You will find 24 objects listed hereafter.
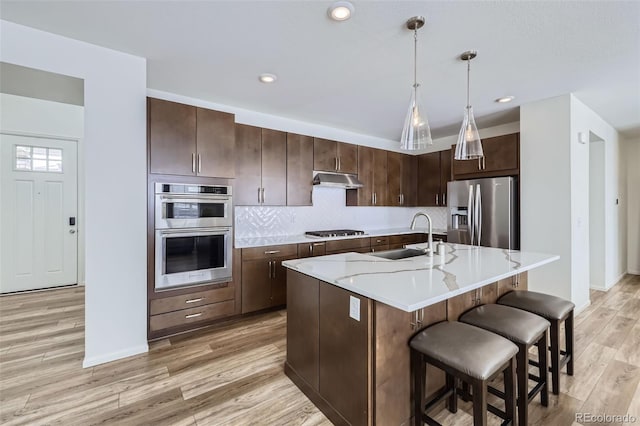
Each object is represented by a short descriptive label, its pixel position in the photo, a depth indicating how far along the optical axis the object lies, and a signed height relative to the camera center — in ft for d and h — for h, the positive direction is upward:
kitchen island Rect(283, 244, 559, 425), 4.77 -2.03
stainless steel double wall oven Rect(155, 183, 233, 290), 8.77 -0.66
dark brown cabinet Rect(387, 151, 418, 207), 16.33 +2.02
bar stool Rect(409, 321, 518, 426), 4.23 -2.32
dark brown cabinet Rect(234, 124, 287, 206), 11.28 +1.95
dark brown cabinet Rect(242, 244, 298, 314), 10.59 -2.42
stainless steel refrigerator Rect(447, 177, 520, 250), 11.75 +0.05
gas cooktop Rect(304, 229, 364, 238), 13.25 -0.96
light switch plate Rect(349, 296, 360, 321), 4.91 -1.66
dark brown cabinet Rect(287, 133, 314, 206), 12.56 +2.00
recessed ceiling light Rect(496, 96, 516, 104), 10.84 +4.44
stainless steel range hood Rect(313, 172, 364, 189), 13.15 +1.60
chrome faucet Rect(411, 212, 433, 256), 7.24 -0.80
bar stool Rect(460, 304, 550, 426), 5.14 -2.29
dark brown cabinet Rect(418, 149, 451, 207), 15.62 +2.06
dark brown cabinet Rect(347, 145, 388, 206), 15.07 +1.90
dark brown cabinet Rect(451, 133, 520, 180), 11.92 +2.35
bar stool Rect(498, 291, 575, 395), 6.28 -2.26
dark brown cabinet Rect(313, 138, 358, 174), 13.38 +2.82
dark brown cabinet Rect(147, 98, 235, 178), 8.63 +2.40
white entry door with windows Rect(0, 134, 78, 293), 12.99 +0.05
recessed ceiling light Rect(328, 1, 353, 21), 5.79 +4.27
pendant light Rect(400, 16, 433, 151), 6.57 +2.04
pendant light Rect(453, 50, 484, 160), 7.63 +2.07
